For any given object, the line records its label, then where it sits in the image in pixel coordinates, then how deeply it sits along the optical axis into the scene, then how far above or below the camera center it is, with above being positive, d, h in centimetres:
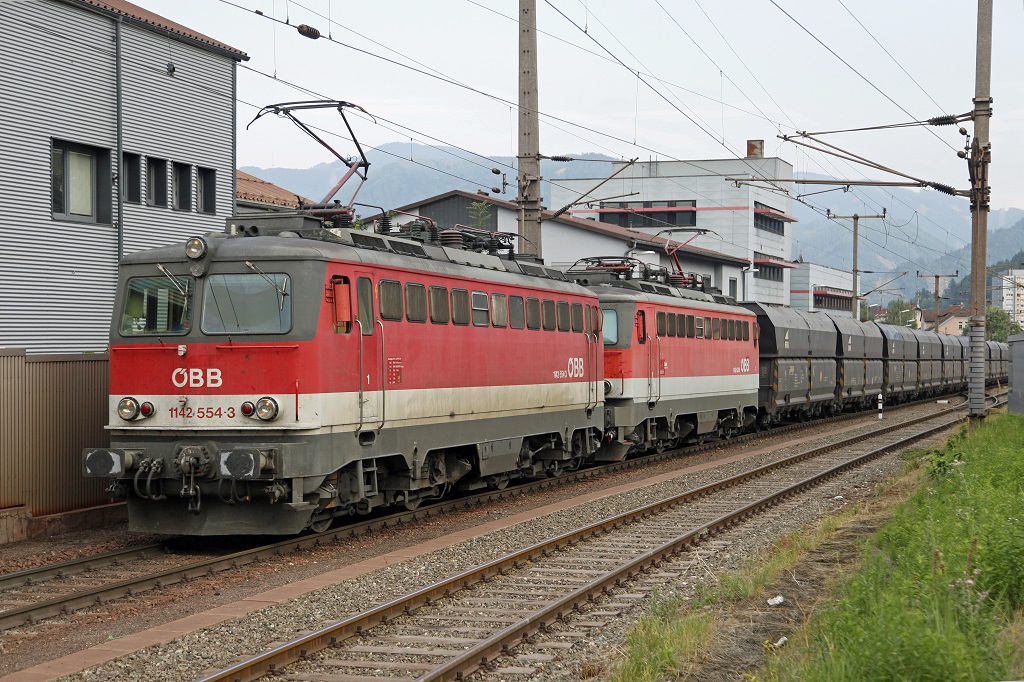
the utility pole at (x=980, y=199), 2416 +364
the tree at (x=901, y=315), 12139 +633
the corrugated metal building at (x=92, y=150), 2152 +468
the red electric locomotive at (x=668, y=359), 2294 +17
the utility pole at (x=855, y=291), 5467 +371
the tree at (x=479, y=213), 5644 +788
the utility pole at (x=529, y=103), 2270 +535
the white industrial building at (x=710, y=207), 7881 +1149
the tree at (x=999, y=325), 12644 +449
